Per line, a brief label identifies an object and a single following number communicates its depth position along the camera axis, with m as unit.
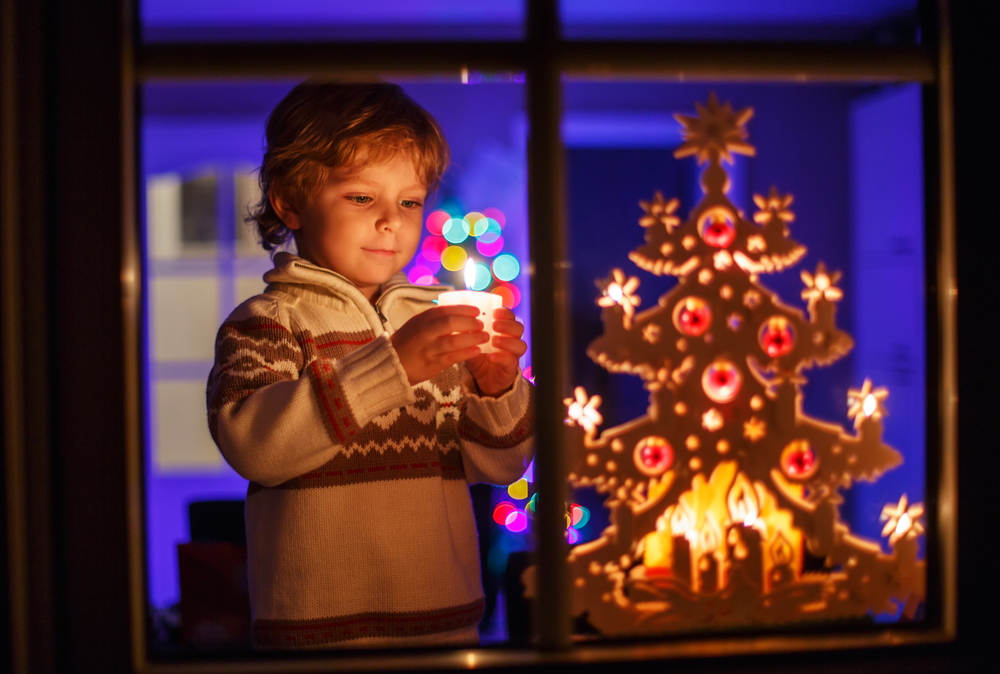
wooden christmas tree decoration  1.44
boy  1.37
